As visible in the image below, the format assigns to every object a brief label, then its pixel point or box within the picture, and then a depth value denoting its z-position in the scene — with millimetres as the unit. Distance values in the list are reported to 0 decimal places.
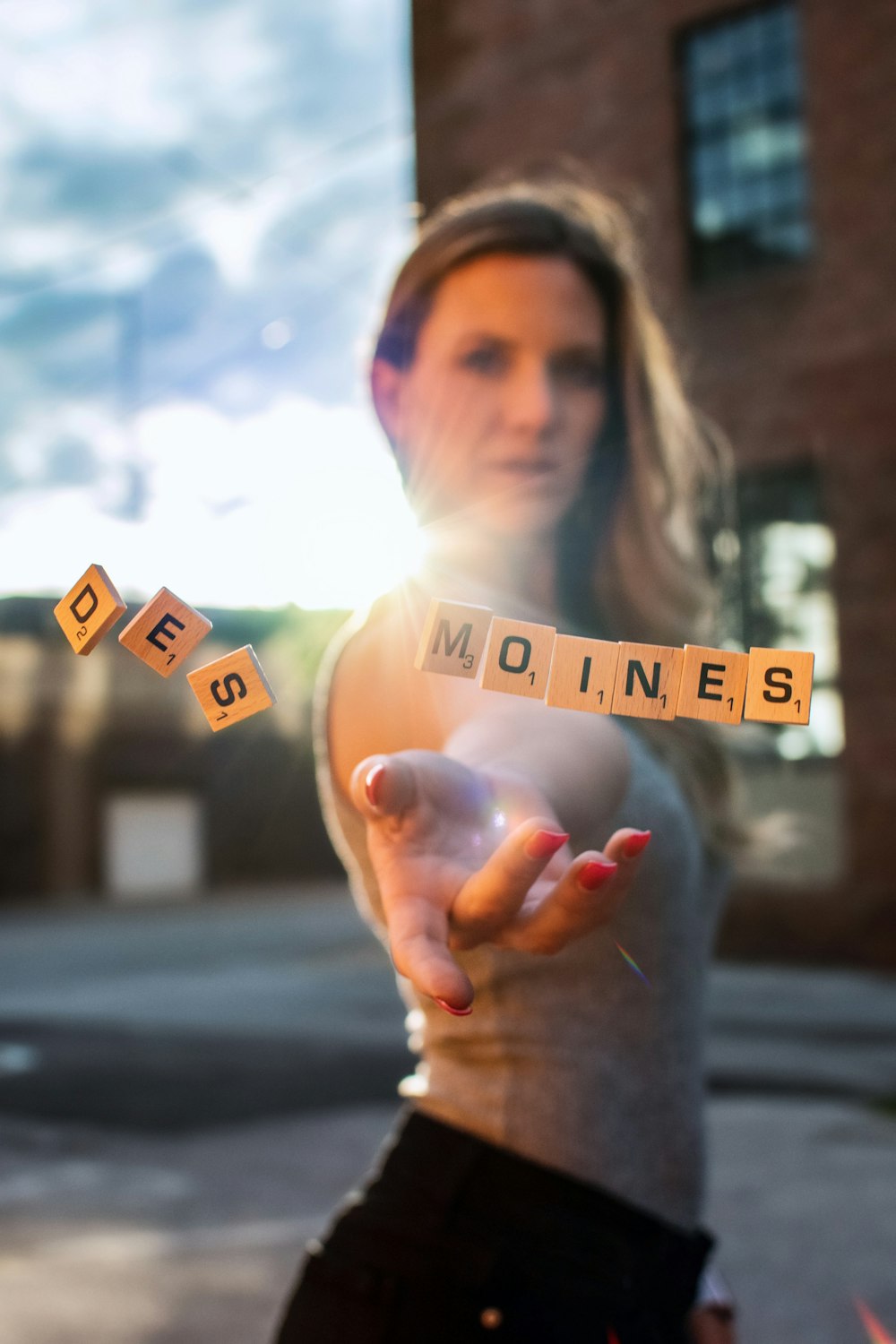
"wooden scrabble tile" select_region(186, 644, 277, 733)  858
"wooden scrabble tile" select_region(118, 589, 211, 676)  864
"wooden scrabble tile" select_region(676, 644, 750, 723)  834
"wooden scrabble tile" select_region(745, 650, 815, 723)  833
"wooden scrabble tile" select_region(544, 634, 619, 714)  833
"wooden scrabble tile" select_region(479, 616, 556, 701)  825
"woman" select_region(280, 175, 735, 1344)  1414
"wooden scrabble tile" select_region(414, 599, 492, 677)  823
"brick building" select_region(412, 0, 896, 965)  12727
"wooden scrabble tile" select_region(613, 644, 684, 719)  833
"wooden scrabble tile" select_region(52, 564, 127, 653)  875
